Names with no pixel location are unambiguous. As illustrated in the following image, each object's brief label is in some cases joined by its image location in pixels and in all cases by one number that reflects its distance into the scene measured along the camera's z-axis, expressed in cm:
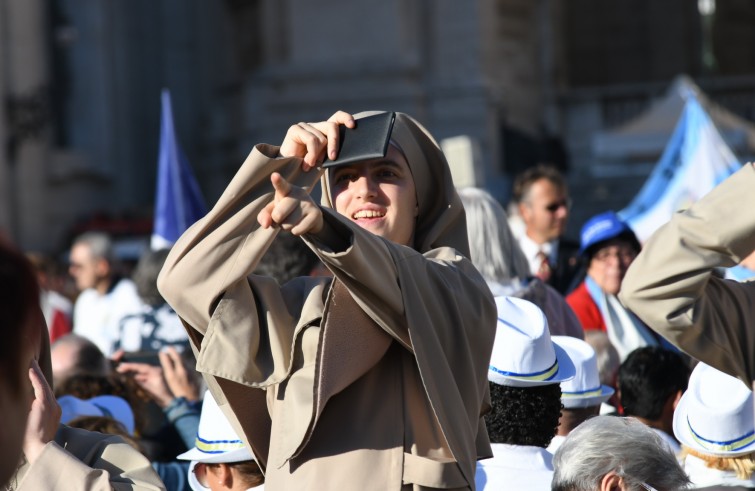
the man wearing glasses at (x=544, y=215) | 1283
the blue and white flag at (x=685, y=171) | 1453
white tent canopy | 2605
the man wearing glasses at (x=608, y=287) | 1090
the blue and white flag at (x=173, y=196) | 1540
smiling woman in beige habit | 527
